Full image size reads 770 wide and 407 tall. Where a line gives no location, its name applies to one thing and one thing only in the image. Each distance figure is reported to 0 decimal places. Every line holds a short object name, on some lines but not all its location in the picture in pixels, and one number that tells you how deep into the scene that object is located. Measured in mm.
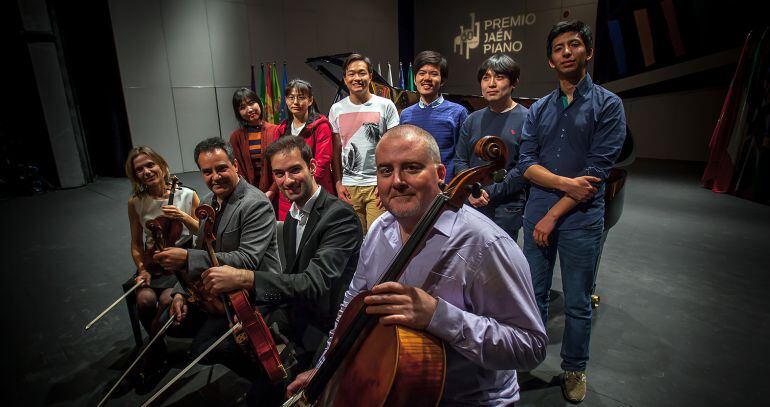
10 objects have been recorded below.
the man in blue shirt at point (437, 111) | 2734
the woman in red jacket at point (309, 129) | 2924
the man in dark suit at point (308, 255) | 1569
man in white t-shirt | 2871
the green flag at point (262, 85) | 8430
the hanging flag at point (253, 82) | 8208
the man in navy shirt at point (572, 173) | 1684
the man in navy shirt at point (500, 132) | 2287
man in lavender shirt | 902
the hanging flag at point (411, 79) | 8198
